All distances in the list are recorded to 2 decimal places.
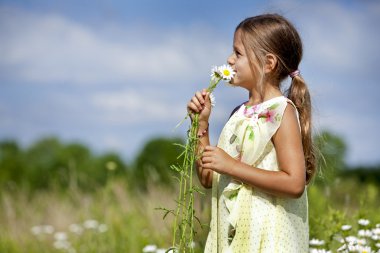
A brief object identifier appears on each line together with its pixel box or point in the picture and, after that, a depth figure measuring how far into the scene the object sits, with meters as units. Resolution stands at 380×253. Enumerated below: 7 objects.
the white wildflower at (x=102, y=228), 6.81
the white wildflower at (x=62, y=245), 7.24
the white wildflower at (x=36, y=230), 7.90
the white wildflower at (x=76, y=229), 7.37
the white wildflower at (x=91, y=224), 6.91
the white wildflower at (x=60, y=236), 7.38
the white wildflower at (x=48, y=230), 7.78
